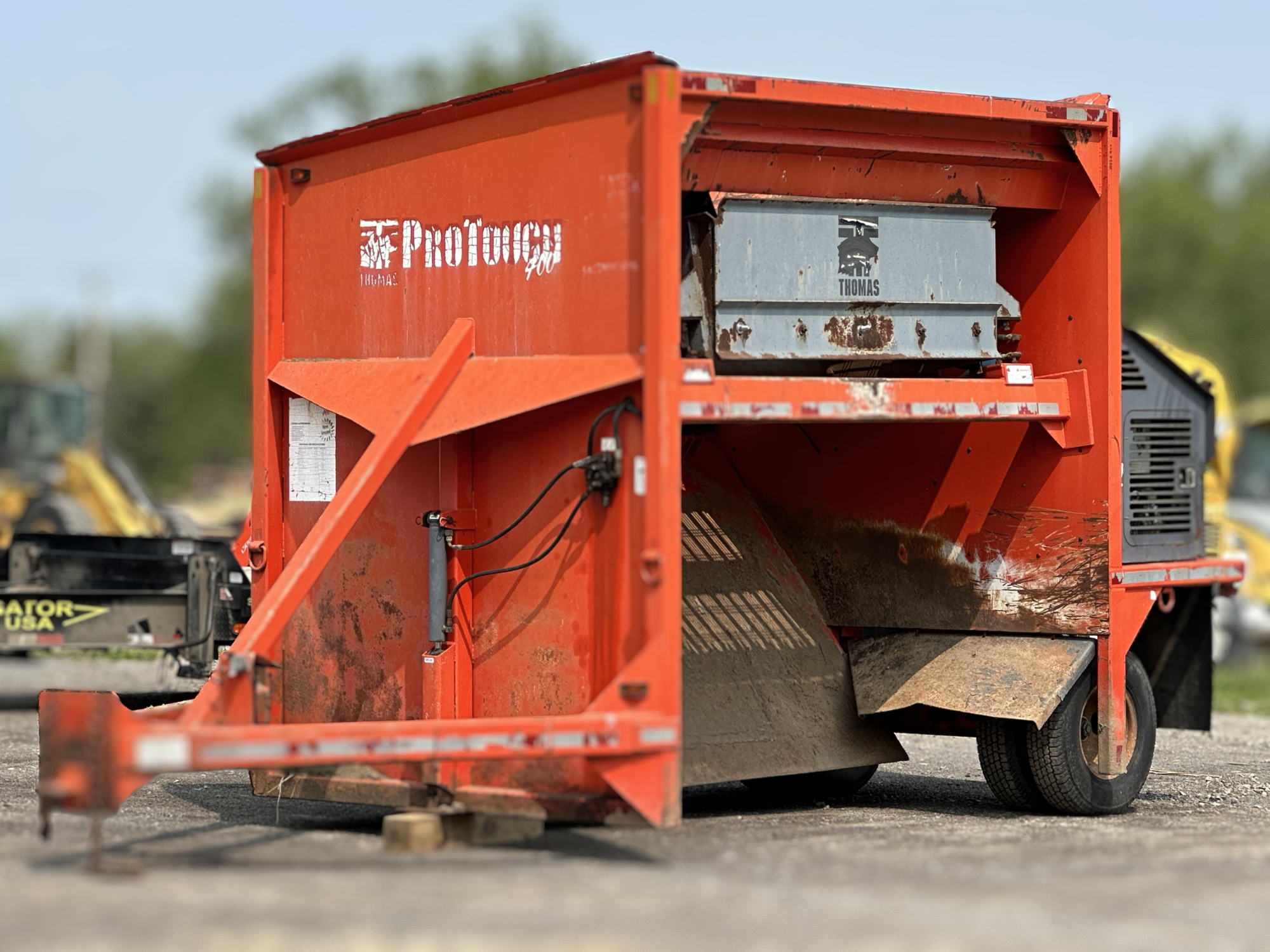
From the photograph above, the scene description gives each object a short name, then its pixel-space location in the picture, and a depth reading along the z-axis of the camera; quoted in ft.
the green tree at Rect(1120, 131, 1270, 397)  176.86
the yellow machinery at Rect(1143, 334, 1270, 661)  38.40
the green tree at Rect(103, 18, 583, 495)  161.89
